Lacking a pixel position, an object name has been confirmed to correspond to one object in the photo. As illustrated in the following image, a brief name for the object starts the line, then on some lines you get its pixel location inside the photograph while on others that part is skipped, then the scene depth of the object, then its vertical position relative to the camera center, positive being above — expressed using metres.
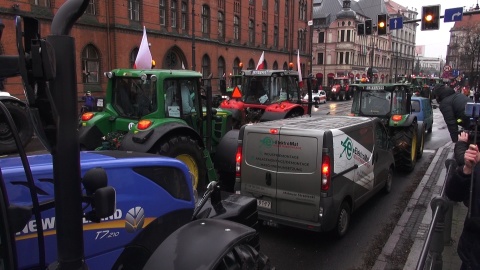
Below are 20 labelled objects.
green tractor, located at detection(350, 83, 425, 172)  9.80 -0.76
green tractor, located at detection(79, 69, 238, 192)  6.52 -0.65
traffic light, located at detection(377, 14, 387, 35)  18.81 +3.06
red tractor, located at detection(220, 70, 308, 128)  12.51 -0.31
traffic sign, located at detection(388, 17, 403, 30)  20.02 +3.32
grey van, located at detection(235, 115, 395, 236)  5.35 -1.26
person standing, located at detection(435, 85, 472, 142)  7.45 -0.38
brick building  23.16 +3.93
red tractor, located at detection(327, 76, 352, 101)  45.75 -0.92
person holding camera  2.78 -0.94
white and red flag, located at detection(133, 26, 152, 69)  8.84 +0.61
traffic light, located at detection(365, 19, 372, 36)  19.84 +3.01
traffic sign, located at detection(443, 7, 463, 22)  17.26 +3.24
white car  39.11 -1.10
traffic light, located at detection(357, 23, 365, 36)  20.31 +3.01
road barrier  3.55 -1.40
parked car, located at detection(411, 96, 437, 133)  13.65 -0.96
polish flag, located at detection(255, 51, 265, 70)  16.40 +0.85
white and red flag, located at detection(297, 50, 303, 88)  13.12 +0.19
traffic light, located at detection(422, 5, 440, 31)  17.34 +3.11
